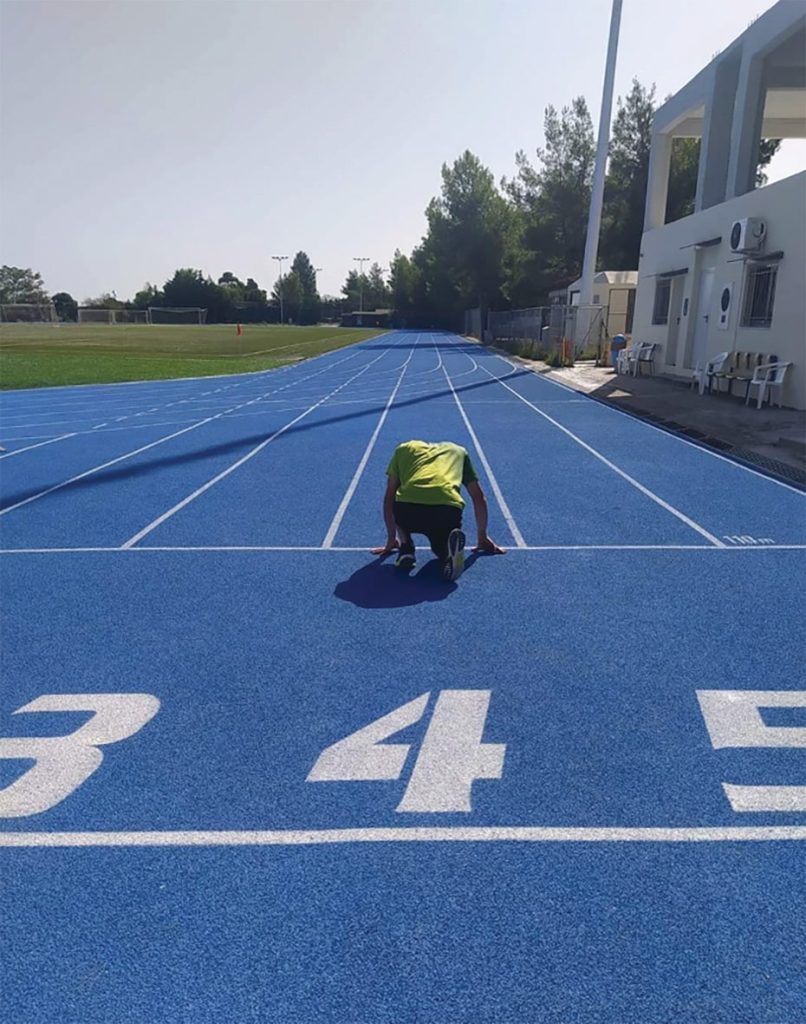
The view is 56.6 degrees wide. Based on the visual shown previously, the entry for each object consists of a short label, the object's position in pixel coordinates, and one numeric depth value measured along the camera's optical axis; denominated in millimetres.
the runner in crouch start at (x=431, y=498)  6383
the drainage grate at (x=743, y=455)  10445
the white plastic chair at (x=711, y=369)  18141
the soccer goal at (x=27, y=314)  111000
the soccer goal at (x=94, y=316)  108562
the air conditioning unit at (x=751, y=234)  16672
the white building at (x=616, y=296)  35594
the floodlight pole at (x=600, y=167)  28875
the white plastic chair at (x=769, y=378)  15547
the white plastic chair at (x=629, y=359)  25014
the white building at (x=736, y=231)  15836
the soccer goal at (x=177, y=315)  110856
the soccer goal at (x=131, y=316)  112062
